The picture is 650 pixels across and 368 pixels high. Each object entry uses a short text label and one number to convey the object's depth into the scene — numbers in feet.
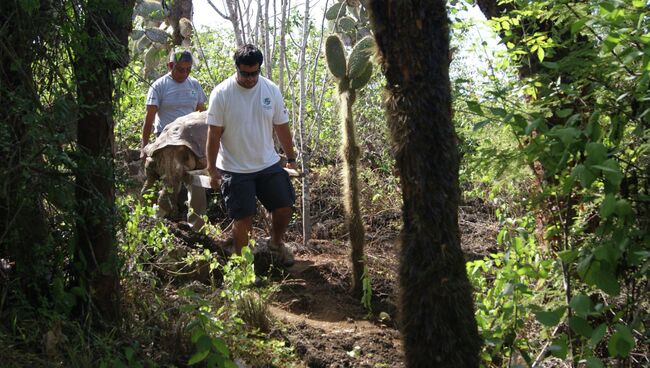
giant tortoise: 26.55
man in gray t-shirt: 28.43
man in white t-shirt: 22.72
